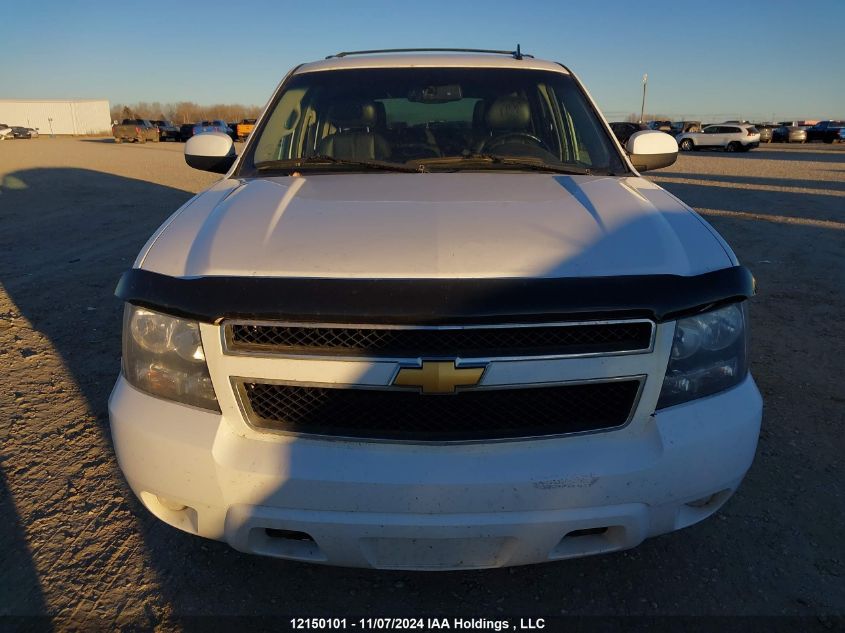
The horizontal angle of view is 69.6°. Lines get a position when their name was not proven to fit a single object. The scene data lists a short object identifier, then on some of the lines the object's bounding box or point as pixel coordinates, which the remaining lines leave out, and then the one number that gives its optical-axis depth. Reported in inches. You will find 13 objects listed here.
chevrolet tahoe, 65.7
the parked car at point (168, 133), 2035.2
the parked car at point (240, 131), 1321.4
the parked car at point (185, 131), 1847.4
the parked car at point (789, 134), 1781.5
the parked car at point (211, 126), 1553.5
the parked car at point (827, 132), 1787.6
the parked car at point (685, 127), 1701.5
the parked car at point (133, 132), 1839.3
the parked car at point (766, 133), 1897.1
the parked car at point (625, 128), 1146.5
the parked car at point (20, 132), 2298.1
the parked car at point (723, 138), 1369.3
